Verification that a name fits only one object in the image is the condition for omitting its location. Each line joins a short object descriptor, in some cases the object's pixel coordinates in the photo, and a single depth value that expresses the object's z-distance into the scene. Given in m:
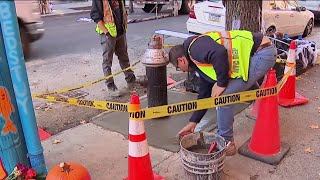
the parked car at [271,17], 8.89
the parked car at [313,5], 13.24
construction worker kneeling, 3.17
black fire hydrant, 4.41
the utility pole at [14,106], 2.69
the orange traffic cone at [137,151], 2.86
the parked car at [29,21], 7.71
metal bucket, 2.98
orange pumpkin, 2.85
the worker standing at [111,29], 5.45
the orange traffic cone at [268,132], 3.59
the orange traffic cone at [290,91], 4.90
